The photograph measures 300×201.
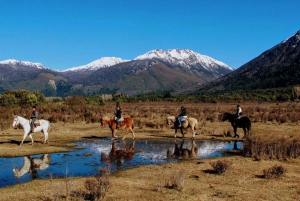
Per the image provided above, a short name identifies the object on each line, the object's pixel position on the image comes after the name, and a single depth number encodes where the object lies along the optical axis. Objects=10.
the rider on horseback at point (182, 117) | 26.18
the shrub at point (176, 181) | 12.19
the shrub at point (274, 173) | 13.98
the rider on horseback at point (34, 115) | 22.91
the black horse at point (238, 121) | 26.96
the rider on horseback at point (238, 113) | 28.00
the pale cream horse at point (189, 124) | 26.46
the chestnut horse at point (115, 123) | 26.16
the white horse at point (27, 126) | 22.12
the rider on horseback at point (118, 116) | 25.82
